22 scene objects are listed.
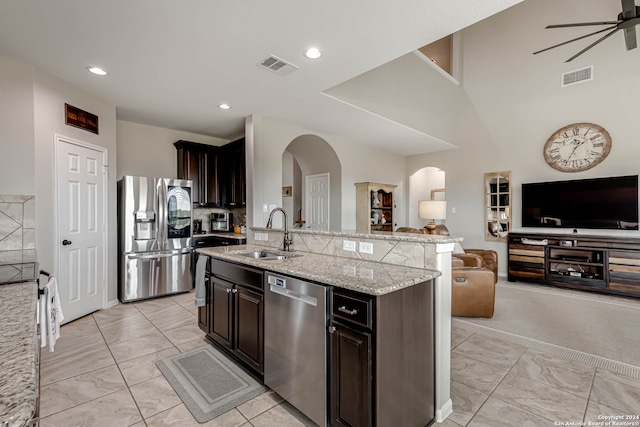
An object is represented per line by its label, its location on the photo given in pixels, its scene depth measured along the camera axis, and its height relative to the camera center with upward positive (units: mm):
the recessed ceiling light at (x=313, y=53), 2412 +1330
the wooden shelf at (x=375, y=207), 5742 +79
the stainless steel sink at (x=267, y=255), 2621 -409
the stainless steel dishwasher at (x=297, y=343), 1626 -798
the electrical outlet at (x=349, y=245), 2279 -273
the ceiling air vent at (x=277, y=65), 2571 +1327
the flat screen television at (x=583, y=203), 4402 +105
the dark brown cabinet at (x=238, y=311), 2080 -790
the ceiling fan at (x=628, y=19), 2678 +1805
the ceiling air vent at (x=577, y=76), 4523 +2103
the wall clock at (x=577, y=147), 4656 +1041
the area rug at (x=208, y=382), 1908 -1257
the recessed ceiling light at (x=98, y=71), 2752 +1344
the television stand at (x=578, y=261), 4188 -808
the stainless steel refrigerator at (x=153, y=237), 3916 -358
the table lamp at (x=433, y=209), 5070 +24
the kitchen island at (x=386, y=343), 1396 -687
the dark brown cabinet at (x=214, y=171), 4801 +679
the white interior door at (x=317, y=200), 5881 +219
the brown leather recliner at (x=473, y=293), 3352 -946
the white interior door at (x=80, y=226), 3160 -162
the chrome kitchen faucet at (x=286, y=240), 2777 -277
